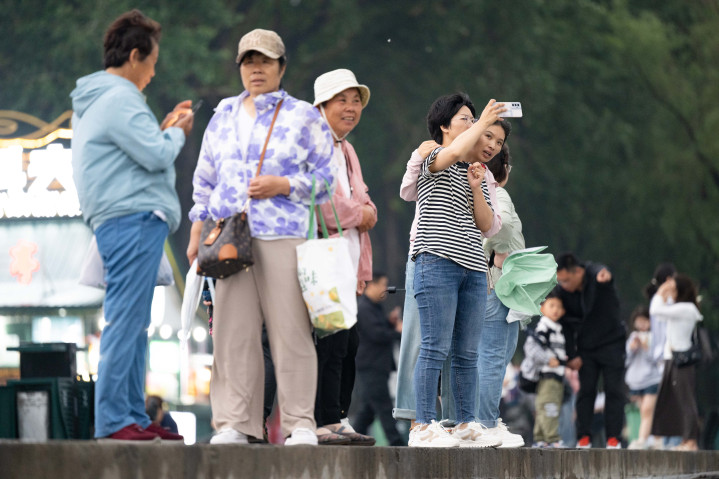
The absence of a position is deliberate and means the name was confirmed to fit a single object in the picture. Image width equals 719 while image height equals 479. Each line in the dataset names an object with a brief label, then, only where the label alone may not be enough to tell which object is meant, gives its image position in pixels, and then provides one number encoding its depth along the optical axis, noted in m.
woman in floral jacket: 11.70
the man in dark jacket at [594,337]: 22.77
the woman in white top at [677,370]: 26.73
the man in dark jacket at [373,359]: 25.08
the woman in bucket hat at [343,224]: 13.15
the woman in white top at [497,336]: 15.51
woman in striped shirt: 13.41
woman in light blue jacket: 10.98
